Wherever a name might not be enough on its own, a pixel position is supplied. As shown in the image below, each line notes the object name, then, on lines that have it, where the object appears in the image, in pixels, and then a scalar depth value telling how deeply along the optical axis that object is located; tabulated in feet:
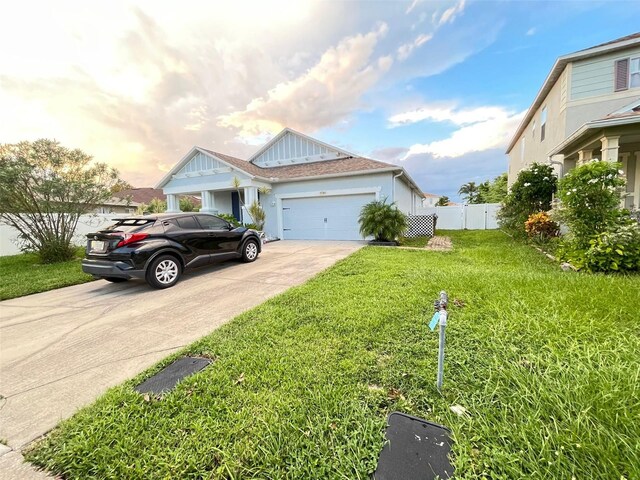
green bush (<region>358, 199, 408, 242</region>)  32.85
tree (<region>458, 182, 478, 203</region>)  119.81
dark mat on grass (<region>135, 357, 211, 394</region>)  7.46
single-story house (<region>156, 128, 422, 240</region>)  38.93
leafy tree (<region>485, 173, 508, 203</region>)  72.64
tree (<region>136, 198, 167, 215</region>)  60.92
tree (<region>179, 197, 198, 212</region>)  65.21
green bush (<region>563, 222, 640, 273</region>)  15.46
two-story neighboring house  28.55
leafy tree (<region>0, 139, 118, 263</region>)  24.09
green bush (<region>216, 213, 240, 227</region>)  41.25
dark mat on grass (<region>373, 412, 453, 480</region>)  4.76
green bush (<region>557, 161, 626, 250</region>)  16.92
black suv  16.69
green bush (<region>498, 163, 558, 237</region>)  31.01
